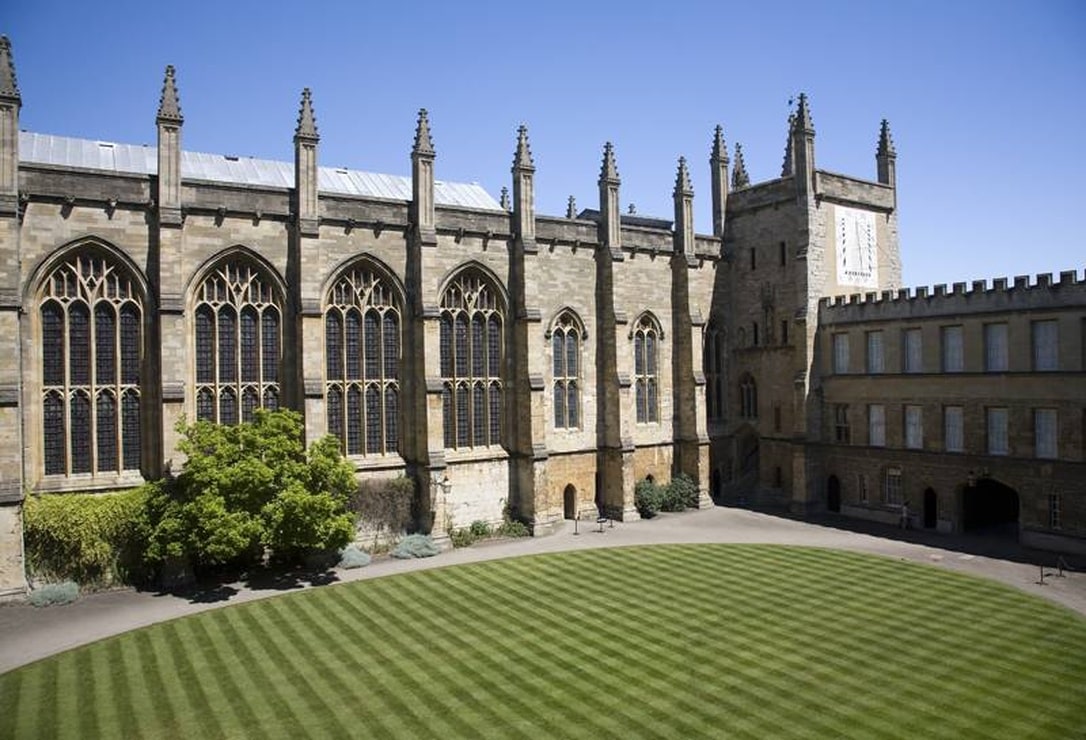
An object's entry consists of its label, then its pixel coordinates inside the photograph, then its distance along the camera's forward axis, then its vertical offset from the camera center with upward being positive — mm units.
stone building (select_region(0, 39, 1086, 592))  26250 +2039
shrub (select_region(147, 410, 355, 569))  24312 -4013
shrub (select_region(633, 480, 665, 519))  37625 -6512
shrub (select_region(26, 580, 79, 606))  24094 -6892
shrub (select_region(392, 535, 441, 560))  30125 -7015
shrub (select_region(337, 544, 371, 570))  28641 -7037
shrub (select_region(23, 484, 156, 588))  24938 -5249
